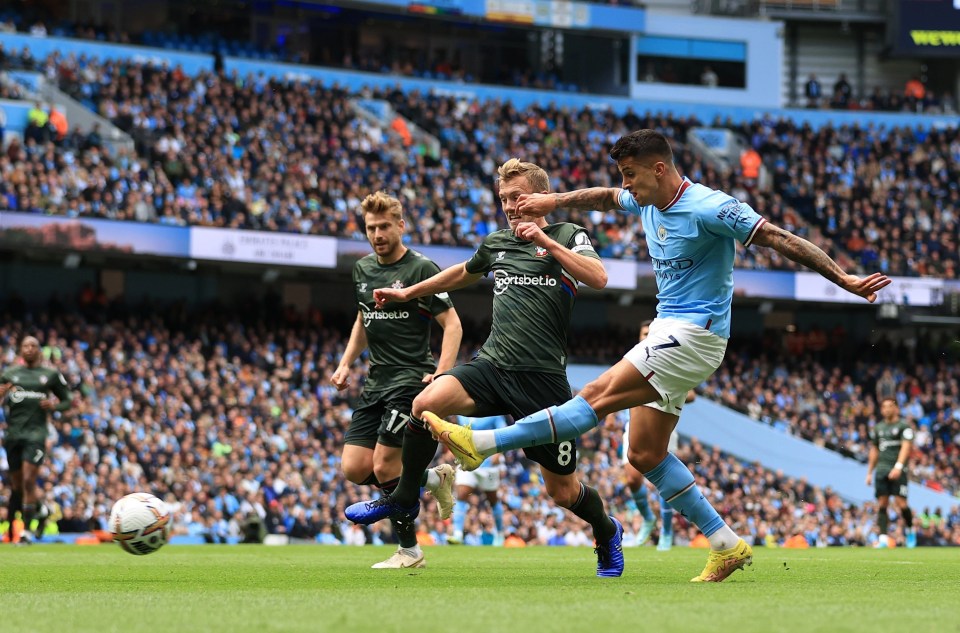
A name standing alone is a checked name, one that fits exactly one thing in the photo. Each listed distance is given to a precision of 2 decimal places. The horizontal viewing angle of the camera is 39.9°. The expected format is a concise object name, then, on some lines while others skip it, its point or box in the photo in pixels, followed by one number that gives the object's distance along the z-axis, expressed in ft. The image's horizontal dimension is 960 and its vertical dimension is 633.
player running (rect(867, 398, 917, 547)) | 64.34
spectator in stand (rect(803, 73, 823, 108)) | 154.71
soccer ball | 28.94
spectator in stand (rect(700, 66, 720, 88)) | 154.71
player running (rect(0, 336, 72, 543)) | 51.80
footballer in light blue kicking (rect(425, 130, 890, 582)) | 23.22
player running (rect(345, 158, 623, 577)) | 26.30
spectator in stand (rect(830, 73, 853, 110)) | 151.84
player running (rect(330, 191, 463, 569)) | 31.48
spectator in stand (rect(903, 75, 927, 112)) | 152.25
